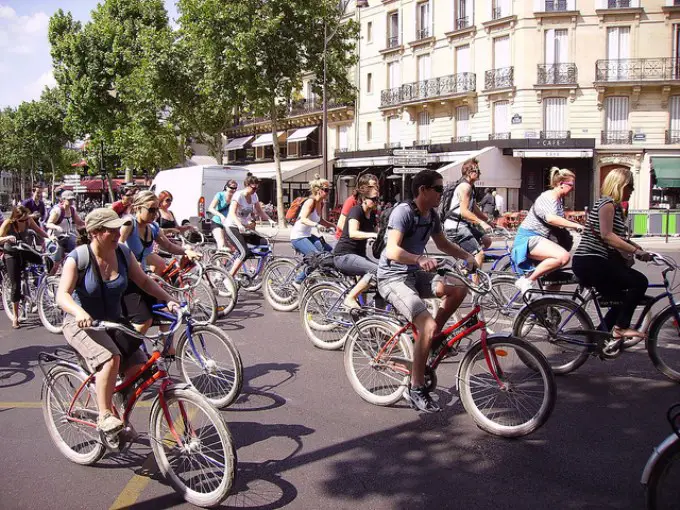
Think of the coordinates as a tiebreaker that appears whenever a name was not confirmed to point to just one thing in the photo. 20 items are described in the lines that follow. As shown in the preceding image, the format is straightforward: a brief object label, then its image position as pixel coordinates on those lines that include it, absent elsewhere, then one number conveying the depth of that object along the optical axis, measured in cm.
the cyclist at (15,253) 882
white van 2289
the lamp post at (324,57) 2841
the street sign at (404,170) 2095
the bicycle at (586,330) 561
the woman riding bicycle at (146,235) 650
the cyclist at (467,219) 872
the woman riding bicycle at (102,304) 394
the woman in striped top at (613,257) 567
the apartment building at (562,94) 3067
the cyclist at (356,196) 704
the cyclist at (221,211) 1090
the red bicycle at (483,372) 447
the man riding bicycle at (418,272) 481
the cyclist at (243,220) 1024
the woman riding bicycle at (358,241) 698
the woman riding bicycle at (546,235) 670
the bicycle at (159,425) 363
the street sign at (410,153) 2039
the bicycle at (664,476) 296
